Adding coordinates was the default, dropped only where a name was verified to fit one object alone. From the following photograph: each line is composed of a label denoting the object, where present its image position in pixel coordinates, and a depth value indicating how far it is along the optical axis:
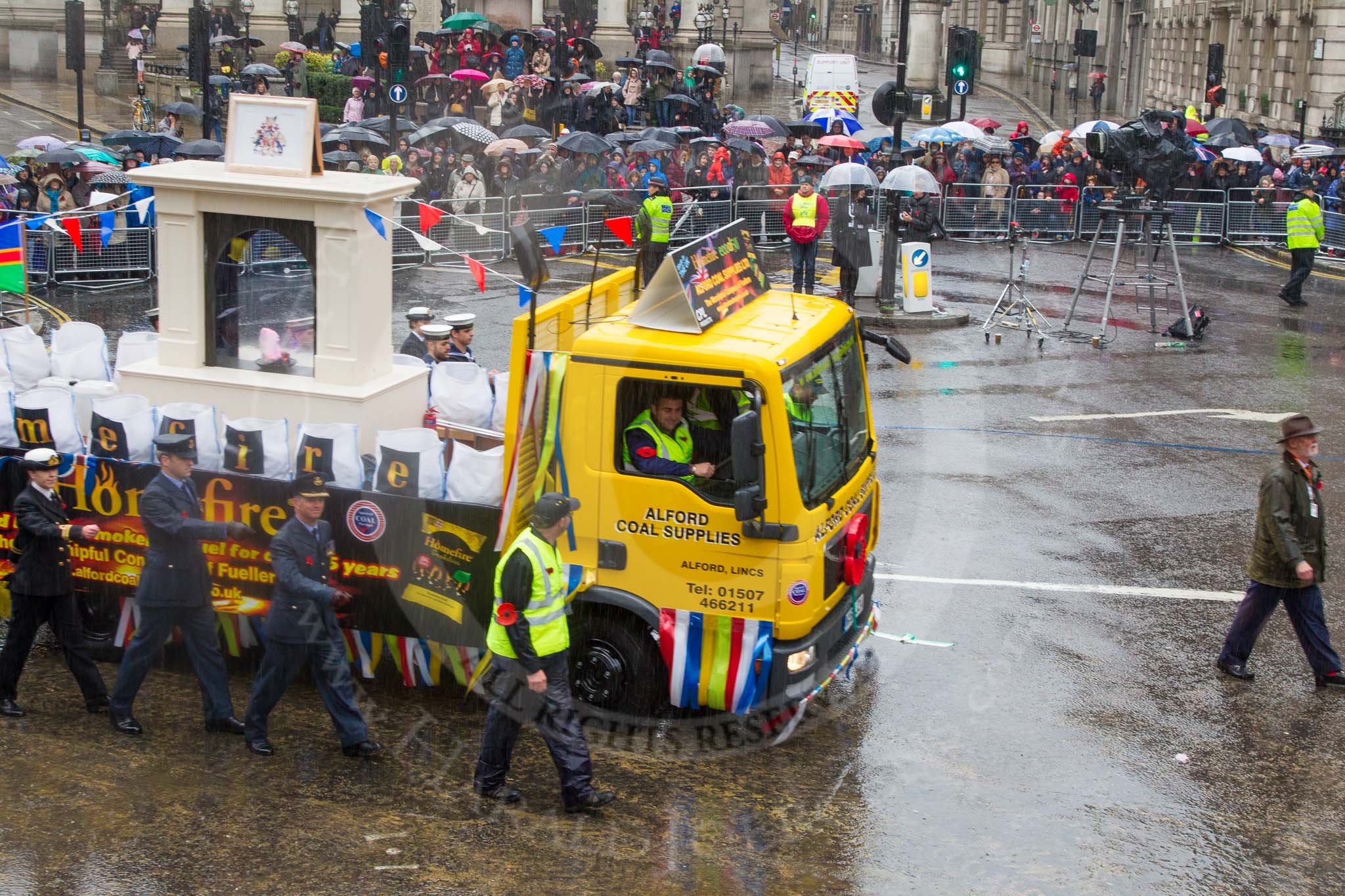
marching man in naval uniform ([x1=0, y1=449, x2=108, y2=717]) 7.70
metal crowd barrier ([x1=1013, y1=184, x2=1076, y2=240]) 27.50
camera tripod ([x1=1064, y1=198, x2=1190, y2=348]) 17.95
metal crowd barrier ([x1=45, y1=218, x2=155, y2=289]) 20.48
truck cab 7.20
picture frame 8.84
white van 39.66
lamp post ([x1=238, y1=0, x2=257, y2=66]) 42.75
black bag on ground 19.11
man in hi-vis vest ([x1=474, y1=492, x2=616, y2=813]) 6.79
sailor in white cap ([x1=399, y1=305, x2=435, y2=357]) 10.94
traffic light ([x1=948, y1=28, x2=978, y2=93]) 27.80
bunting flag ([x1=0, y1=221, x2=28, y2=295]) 10.97
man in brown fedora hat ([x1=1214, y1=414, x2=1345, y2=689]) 8.62
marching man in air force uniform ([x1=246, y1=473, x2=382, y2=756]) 7.35
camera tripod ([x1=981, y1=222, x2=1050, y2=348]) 19.11
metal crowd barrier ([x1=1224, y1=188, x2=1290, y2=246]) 27.33
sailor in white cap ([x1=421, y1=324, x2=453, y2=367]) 10.64
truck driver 7.34
